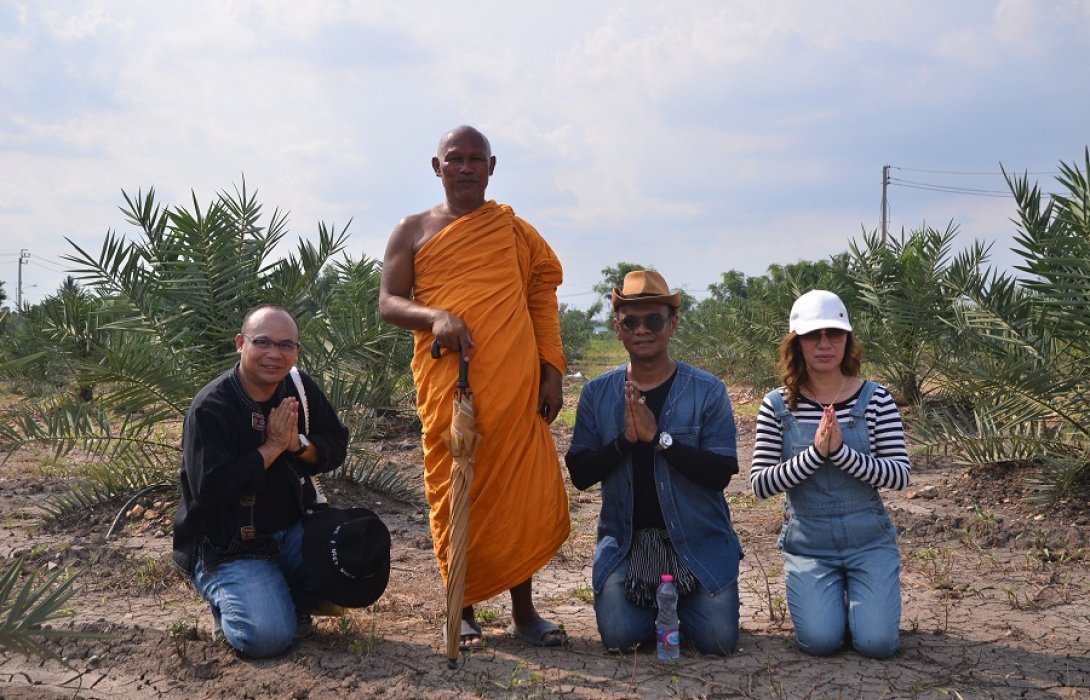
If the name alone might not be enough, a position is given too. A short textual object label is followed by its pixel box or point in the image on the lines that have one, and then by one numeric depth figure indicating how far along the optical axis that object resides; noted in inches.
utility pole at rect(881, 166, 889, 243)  1526.1
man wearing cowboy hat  144.6
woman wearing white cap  142.2
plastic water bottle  141.3
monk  146.5
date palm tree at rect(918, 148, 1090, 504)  214.2
